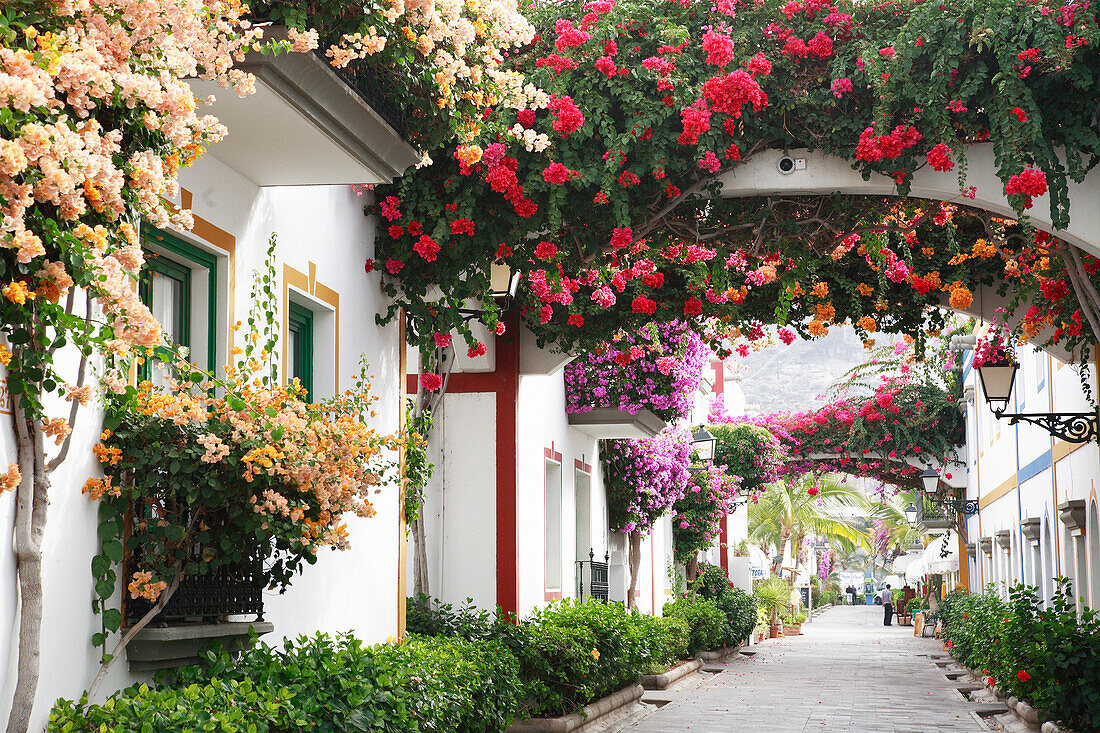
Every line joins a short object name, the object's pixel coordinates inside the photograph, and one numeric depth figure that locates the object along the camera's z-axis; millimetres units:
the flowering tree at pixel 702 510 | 22328
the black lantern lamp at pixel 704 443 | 20141
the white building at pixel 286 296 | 4637
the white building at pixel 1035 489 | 13008
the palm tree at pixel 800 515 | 45938
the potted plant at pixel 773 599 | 34969
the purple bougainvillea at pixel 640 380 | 13430
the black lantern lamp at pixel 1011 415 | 10414
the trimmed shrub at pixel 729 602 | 24881
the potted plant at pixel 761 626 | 31531
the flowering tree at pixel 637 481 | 17203
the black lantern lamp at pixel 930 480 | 24109
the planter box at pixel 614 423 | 14500
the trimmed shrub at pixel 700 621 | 21219
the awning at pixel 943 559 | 33312
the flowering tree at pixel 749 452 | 26312
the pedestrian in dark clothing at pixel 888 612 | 44766
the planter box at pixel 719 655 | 22578
